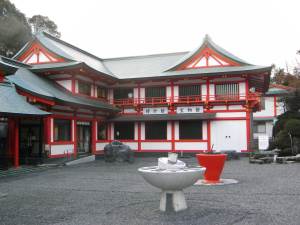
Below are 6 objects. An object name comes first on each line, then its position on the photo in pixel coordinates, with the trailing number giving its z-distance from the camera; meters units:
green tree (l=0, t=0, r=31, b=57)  35.04
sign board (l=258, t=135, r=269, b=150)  21.94
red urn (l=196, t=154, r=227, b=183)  11.59
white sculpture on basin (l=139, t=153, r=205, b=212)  7.20
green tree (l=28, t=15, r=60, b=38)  44.56
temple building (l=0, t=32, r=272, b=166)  21.69
